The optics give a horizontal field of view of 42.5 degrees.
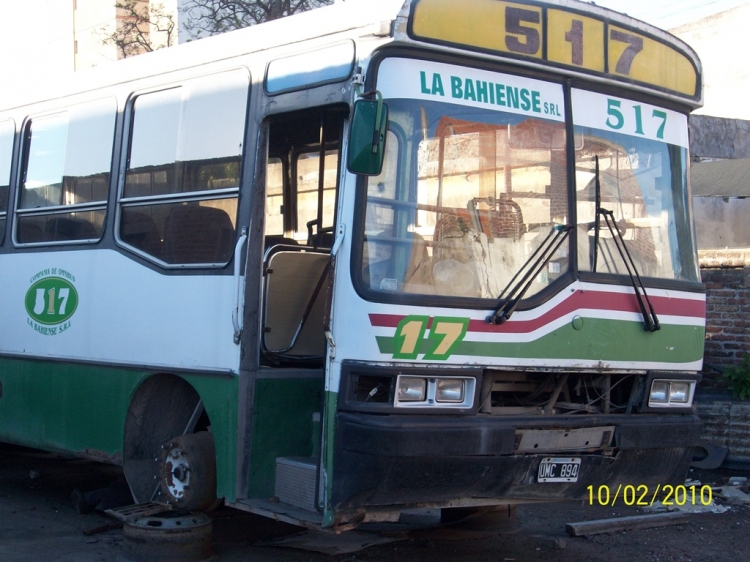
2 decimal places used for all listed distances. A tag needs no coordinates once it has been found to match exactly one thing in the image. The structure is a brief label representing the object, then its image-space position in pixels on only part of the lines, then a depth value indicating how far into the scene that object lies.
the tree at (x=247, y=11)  16.56
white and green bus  4.69
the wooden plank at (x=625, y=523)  6.62
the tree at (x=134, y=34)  18.67
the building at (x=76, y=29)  32.28
